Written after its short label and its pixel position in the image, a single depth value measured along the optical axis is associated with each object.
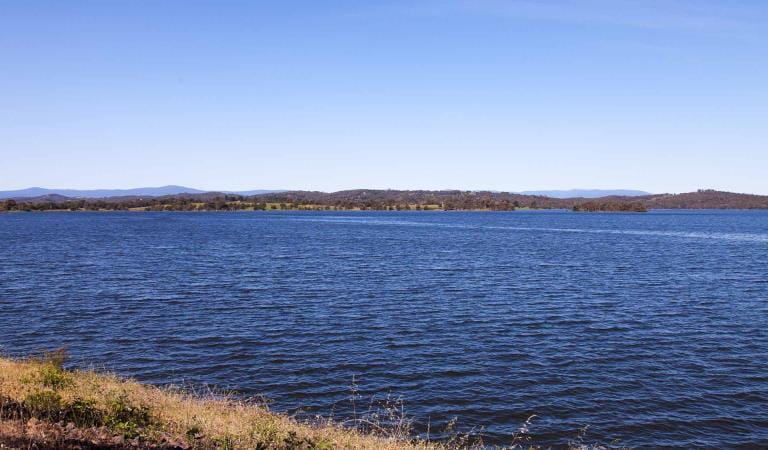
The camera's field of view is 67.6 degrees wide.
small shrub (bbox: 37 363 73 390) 17.39
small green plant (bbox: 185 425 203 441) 13.22
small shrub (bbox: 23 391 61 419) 13.81
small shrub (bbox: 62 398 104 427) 13.60
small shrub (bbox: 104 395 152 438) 12.93
